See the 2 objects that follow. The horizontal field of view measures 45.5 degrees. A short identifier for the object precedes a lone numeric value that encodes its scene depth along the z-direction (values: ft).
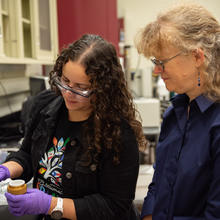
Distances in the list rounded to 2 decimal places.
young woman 3.15
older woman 2.75
